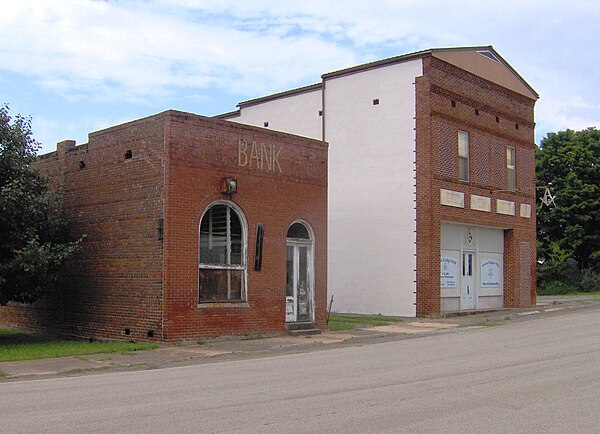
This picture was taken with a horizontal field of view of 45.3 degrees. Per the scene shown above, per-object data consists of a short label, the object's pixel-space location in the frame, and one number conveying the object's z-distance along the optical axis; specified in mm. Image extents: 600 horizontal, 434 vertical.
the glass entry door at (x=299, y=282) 20297
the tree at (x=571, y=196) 45562
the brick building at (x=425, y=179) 25906
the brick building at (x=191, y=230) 17500
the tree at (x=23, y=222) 16984
